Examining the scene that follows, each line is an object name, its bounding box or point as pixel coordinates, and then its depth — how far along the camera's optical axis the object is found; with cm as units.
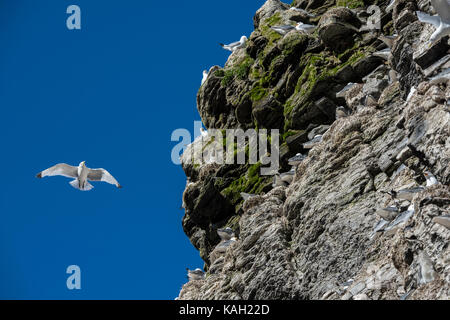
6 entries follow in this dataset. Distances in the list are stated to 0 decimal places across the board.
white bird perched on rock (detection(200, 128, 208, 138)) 3001
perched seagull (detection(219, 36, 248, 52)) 3272
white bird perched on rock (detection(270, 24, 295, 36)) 2778
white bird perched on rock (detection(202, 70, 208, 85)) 3188
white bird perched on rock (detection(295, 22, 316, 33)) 2639
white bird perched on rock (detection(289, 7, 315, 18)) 2833
